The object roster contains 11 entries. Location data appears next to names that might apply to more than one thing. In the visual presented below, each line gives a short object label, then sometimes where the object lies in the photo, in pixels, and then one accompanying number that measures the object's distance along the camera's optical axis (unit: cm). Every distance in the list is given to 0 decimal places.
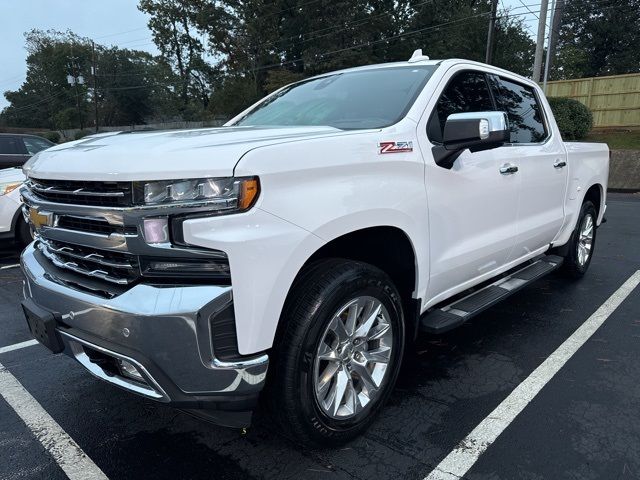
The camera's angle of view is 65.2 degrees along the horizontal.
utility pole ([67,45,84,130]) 7694
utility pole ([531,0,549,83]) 1584
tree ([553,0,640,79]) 3969
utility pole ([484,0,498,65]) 2098
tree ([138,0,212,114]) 5872
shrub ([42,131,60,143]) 4931
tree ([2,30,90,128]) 7875
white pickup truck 187
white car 650
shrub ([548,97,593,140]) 1612
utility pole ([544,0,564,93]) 1776
